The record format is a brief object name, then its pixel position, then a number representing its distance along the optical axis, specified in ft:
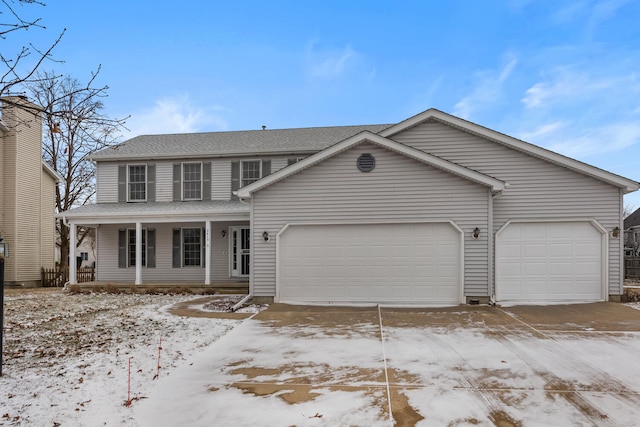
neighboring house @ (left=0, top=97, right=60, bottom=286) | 55.83
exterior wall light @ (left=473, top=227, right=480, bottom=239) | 34.78
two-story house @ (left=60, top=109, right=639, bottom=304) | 35.27
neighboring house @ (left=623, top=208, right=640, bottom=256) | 87.91
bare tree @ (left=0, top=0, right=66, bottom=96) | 13.44
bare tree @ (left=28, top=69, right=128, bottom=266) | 78.59
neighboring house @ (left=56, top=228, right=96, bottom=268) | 143.66
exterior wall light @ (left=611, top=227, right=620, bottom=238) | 36.03
